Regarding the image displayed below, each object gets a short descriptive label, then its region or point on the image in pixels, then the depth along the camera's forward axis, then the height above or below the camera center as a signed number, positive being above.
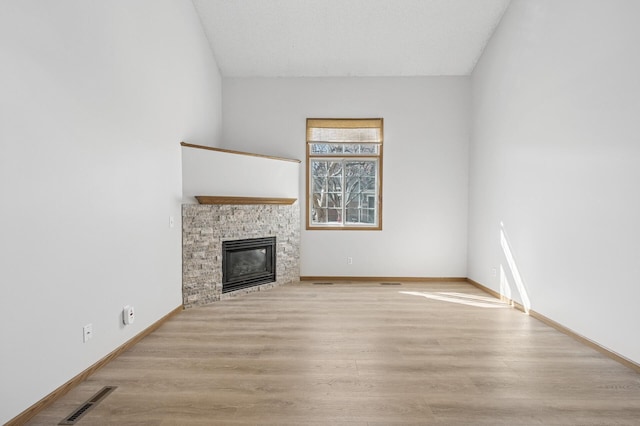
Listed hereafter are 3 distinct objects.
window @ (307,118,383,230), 5.86 +0.51
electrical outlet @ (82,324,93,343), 2.45 -0.93
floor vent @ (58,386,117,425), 1.99 -1.26
